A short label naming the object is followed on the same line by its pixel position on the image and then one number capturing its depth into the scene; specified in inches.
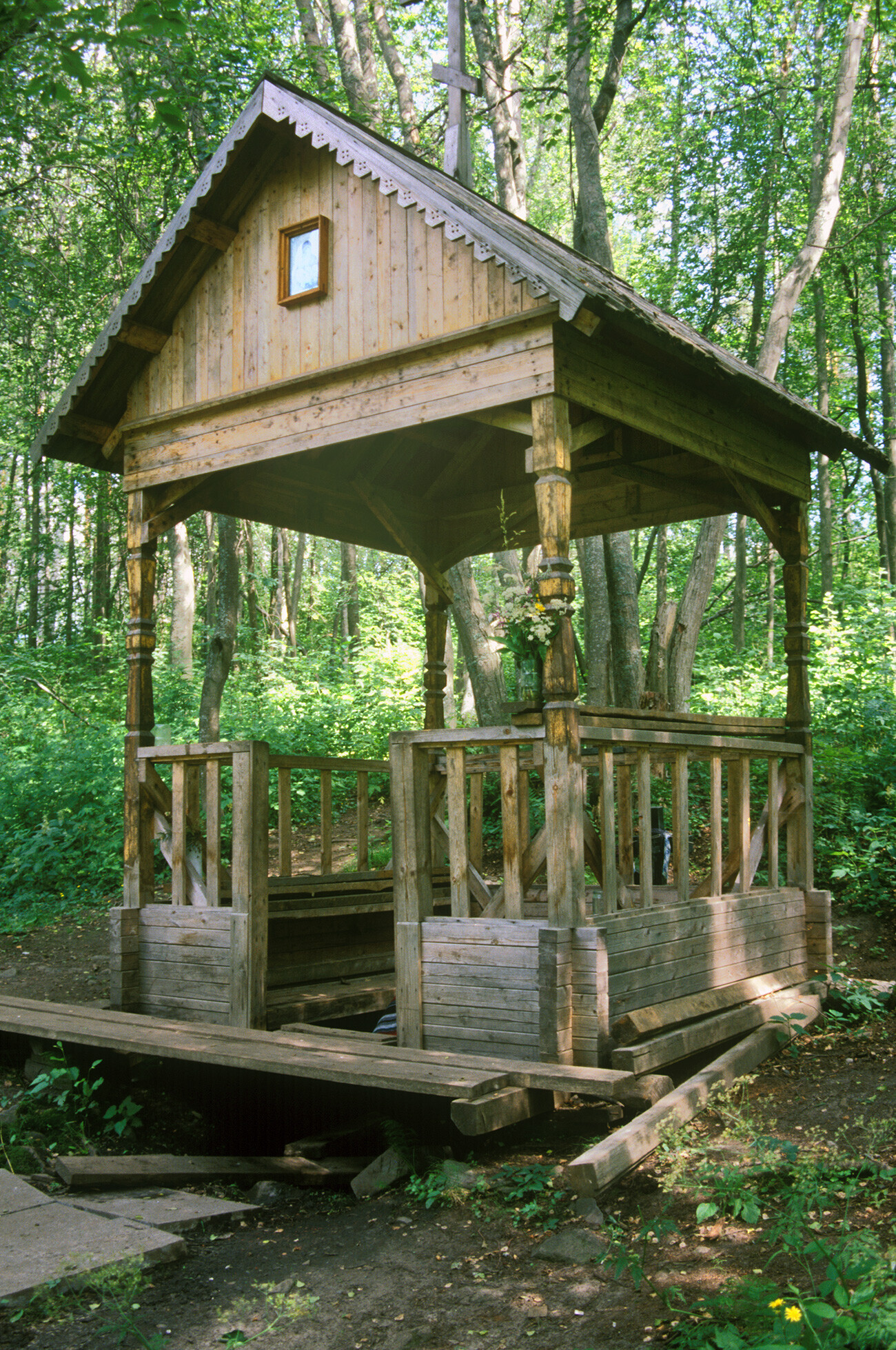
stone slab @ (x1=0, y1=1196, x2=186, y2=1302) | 149.5
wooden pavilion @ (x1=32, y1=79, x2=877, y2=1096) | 228.8
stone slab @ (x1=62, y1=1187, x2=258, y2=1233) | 179.0
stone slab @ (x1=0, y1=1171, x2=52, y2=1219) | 178.9
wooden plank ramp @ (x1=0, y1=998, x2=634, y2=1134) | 194.1
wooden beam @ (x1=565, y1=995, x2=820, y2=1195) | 169.5
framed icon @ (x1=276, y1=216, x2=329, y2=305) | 281.7
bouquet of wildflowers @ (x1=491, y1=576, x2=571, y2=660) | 230.2
